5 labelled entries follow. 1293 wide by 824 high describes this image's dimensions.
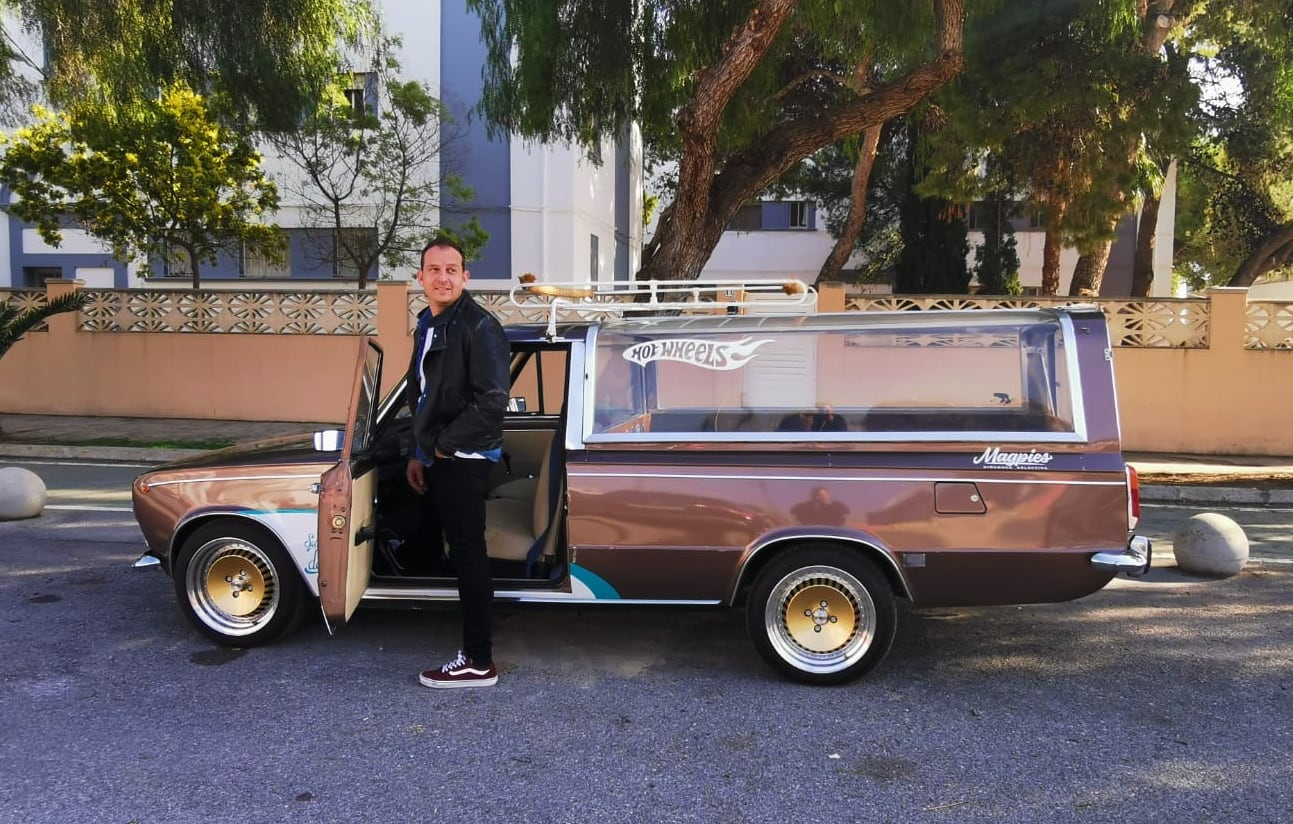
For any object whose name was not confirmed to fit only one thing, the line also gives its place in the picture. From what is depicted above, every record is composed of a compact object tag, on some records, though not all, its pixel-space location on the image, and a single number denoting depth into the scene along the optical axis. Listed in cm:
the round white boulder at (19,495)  765
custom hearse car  408
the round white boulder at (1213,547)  629
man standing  404
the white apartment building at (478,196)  1928
